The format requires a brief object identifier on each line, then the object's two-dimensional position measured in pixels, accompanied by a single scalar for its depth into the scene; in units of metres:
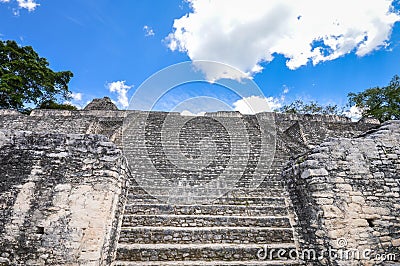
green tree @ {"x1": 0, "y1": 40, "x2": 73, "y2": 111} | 14.27
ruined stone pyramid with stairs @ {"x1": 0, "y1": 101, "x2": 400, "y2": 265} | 3.34
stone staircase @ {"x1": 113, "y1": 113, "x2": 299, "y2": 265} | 3.85
